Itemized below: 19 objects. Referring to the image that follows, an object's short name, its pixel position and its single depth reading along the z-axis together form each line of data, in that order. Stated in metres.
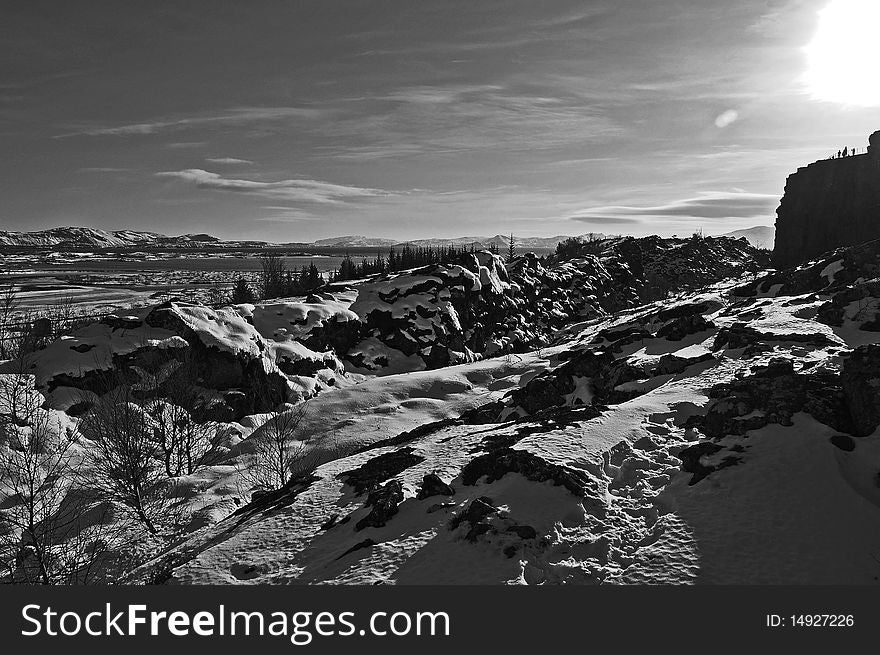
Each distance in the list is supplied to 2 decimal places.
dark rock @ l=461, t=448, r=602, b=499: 13.19
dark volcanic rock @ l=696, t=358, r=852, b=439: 14.60
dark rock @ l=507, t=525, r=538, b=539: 11.41
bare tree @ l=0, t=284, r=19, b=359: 44.31
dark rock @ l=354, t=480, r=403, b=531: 13.80
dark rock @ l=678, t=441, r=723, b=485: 13.24
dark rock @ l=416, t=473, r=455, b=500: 14.59
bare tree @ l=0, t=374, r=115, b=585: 15.53
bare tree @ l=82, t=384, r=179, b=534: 22.08
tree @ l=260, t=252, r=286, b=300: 106.50
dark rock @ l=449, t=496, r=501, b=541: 11.79
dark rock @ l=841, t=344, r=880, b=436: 13.73
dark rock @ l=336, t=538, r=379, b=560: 12.54
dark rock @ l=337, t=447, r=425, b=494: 17.56
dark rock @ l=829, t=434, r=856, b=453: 13.09
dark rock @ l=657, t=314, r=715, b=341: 34.47
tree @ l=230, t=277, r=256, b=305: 90.06
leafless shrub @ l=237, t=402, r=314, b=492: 25.30
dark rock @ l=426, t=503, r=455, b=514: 13.77
